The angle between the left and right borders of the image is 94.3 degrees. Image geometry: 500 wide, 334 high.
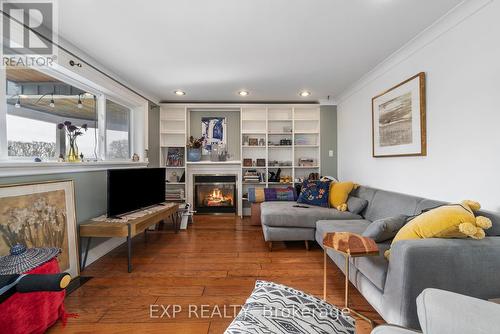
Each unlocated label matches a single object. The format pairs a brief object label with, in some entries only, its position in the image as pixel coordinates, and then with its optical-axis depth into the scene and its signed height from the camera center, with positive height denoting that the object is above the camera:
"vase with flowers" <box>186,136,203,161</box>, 4.67 +0.35
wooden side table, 1.51 -0.54
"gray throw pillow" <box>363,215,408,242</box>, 1.78 -0.49
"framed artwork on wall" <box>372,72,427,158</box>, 2.29 +0.51
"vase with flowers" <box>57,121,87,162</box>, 2.46 +0.32
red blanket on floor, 1.36 -0.92
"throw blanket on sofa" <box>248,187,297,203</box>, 3.99 -0.50
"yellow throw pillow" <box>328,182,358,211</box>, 3.27 -0.40
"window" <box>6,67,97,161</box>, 1.95 +0.53
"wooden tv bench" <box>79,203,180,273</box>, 2.39 -0.65
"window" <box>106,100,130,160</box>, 3.27 +0.54
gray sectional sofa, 1.32 -0.63
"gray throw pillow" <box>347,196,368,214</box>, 2.94 -0.50
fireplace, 4.84 -0.59
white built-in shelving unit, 4.69 +0.67
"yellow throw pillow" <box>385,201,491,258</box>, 1.39 -0.36
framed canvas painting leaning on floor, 1.70 -0.43
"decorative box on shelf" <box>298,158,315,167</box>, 4.73 +0.08
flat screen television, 2.65 -0.30
